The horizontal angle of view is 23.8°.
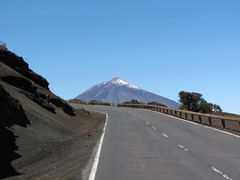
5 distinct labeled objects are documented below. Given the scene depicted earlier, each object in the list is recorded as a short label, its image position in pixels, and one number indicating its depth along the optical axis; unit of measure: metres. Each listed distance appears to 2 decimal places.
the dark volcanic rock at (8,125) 23.11
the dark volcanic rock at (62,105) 52.96
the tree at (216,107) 99.20
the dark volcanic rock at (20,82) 44.92
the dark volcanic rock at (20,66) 51.24
